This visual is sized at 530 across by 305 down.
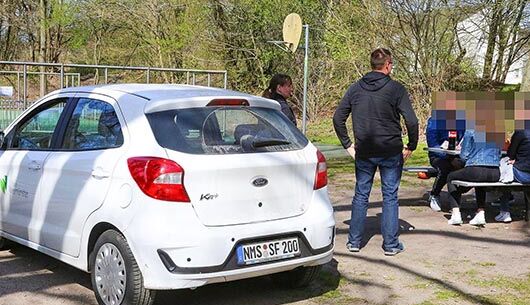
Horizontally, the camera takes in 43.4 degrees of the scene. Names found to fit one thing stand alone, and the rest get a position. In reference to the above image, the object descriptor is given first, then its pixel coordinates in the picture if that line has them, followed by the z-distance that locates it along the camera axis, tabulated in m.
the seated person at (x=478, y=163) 7.42
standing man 6.11
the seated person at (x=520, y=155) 7.37
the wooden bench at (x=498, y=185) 7.31
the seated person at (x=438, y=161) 8.55
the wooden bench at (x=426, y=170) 9.00
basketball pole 12.02
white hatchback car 4.29
